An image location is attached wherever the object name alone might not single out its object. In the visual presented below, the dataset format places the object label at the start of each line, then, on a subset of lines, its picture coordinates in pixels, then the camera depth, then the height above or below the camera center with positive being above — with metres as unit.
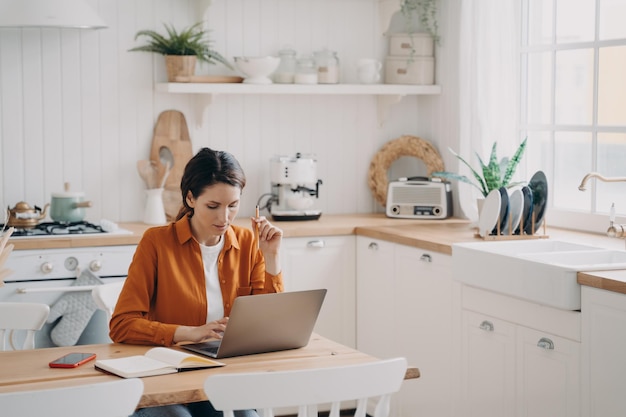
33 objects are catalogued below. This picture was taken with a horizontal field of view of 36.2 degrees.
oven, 3.90 -0.58
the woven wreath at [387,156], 4.92 -0.12
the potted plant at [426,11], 4.86 +0.62
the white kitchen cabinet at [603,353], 2.81 -0.66
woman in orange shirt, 2.78 -0.37
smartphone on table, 2.35 -0.56
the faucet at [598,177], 3.41 -0.17
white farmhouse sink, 3.01 -0.46
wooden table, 2.14 -0.57
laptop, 2.39 -0.49
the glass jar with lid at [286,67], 4.68 +0.33
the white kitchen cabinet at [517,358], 3.05 -0.77
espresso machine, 4.59 -0.26
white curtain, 4.37 +0.27
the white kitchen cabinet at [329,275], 4.37 -0.65
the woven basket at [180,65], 4.43 +0.32
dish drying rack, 3.86 -0.41
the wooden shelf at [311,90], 4.42 +0.21
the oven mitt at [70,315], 3.89 -0.73
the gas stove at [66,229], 4.04 -0.41
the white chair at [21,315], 2.83 -0.53
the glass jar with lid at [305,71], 4.66 +0.31
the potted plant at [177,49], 4.43 +0.40
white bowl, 4.50 +0.32
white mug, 4.79 +0.32
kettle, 4.14 -0.36
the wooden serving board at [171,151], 4.59 -0.08
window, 3.98 +0.14
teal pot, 4.26 -0.32
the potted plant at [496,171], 4.07 -0.16
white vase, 4.46 -0.34
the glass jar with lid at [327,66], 4.72 +0.33
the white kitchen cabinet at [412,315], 3.81 -0.78
